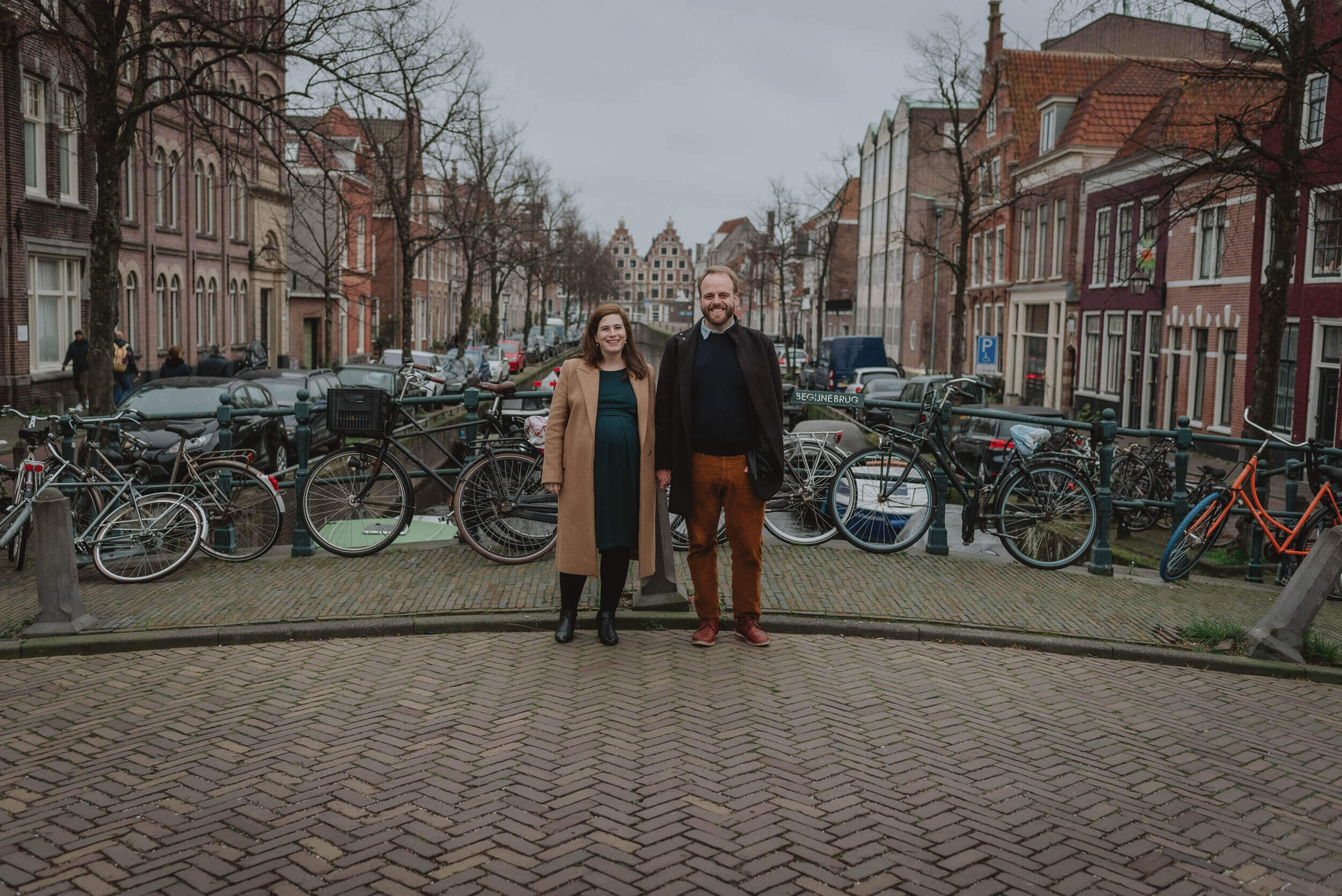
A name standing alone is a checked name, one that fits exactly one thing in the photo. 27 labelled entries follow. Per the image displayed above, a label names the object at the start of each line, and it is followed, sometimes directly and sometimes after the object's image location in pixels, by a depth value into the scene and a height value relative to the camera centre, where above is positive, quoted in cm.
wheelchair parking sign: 3055 -4
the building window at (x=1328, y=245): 2197 +202
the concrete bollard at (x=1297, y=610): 691 -140
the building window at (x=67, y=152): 2644 +381
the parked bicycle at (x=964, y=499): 884 -106
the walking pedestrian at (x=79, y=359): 2461 -55
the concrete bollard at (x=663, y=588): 711 -139
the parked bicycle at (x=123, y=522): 799 -123
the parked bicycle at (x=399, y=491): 825 -103
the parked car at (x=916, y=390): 2421 -85
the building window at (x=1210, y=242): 2728 +253
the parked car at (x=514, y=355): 4718 -58
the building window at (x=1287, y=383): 2333 -47
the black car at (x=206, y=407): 1523 -98
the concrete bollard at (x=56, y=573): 669 -130
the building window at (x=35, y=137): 2575 +399
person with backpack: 2381 -72
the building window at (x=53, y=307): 2606 +50
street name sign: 898 -37
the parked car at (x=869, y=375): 3588 -75
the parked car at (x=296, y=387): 1867 -84
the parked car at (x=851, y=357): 4322 -29
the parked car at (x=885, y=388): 3099 -100
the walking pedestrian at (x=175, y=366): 2356 -63
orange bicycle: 891 -115
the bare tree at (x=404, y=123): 1444 +380
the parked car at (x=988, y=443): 1900 -144
